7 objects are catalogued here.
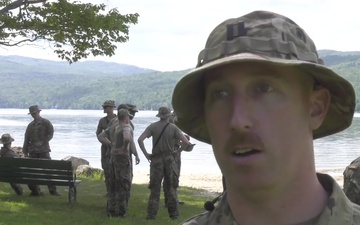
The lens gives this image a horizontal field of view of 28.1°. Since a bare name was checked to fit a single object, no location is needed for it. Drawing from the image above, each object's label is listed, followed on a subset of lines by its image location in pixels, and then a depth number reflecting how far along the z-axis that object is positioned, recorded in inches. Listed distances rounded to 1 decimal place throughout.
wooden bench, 557.9
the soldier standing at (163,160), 450.0
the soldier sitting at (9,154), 596.1
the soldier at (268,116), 56.0
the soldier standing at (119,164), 448.1
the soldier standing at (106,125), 510.9
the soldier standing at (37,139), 574.6
